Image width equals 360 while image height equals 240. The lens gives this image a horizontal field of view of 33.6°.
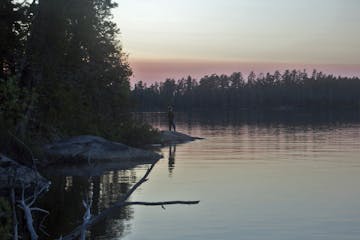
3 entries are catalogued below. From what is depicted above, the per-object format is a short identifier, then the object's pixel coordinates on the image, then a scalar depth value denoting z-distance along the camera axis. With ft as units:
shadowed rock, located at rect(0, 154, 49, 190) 61.26
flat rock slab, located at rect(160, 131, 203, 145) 142.44
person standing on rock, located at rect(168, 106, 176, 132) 160.56
